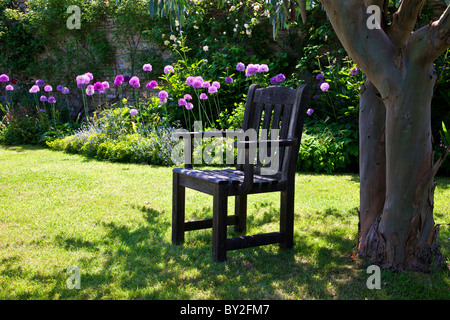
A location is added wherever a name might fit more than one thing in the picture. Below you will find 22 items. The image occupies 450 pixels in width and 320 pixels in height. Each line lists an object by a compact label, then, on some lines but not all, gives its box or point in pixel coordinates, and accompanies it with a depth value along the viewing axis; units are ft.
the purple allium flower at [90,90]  25.50
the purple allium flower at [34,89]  27.96
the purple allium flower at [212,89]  20.79
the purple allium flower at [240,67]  22.52
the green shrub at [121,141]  21.98
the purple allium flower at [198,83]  20.67
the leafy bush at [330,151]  19.30
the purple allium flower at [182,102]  21.36
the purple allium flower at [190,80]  21.07
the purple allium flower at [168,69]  24.05
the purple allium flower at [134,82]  23.79
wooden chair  9.52
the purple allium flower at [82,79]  25.25
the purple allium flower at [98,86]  25.13
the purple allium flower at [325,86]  19.45
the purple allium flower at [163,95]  21.91
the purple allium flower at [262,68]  20.25
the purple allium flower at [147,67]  23.97
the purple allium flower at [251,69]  19.99
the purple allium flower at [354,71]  20.35
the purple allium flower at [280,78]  21.32
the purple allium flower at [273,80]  21.65
